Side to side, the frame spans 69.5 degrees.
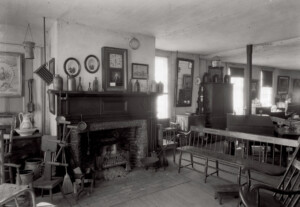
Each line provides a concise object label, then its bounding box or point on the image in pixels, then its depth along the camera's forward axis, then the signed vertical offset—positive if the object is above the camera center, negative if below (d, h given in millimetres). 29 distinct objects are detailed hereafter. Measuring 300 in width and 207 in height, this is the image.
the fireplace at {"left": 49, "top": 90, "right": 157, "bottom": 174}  3711 -507
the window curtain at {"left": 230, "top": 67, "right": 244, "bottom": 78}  8241 +992
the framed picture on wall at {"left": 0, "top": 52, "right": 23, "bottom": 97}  4062 +432
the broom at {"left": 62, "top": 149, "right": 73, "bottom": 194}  3244 -1336
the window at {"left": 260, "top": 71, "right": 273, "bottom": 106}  9758 +452
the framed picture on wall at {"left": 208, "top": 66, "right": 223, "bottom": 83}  7042 +857
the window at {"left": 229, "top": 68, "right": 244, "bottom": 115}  8398 +341
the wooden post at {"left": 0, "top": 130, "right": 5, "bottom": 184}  2465 -714
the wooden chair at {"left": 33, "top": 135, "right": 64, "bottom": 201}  2838 -1028
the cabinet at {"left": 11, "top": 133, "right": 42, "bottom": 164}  3607 -872
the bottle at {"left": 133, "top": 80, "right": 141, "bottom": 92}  4434 +209
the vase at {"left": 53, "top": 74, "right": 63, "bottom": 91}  3500 +225
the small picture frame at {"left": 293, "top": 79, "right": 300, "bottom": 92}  11398 +682
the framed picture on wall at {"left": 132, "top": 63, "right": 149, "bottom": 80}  4500 +555
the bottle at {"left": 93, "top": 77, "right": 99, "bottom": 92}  3957 +219
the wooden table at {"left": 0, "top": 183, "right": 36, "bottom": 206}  1754 -824
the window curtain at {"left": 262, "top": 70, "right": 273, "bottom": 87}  9758 +887
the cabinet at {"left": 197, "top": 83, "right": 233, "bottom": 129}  6512 -170
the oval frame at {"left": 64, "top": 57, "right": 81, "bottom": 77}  3711 +523
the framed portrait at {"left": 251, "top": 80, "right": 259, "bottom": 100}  9328 +374
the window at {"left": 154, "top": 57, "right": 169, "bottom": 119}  6124 +540
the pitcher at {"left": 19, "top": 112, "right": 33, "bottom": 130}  3767 -447
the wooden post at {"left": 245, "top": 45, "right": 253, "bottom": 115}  5523 +489
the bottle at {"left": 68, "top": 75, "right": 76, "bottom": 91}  3643 +218
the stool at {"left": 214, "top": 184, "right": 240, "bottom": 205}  3046 -1325
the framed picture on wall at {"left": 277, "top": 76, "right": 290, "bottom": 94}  10510 +667
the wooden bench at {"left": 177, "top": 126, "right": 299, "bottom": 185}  2924 -954
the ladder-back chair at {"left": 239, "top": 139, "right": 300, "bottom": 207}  1925 -970
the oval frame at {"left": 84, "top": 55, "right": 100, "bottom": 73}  3929 +619
